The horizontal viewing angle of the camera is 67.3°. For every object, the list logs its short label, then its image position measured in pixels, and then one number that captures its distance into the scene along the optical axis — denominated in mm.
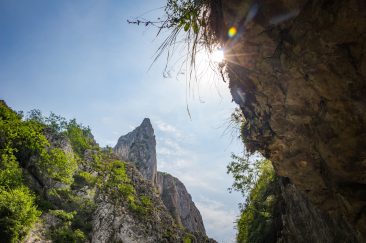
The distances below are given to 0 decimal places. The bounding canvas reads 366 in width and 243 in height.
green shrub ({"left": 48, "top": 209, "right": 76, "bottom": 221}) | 24777
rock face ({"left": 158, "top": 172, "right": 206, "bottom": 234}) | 102938
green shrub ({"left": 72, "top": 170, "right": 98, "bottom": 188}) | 35897
